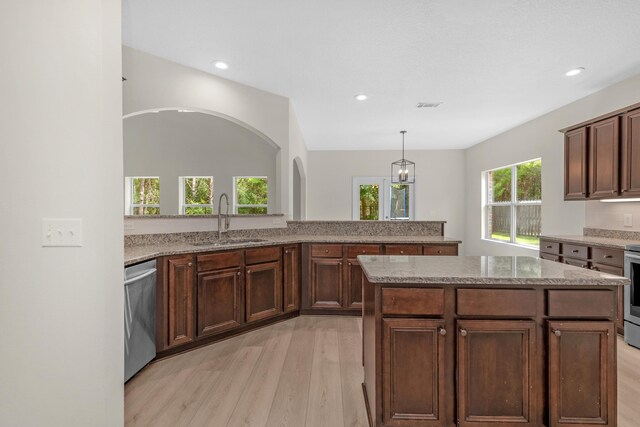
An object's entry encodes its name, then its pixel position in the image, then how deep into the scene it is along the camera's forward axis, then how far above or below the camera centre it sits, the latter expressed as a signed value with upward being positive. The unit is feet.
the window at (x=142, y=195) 23.50 +1.10
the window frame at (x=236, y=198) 23.29 +0.85
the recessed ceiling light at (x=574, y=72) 11.41 +4.84
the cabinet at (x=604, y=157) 10.60 +1.90
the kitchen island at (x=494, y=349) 5.10 -2.15
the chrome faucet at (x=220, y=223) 11.60 -0.45
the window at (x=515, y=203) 18.15 +0.46
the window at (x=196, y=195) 23.47 +1.10
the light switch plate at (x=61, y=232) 4.72 -0.30
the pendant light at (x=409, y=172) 26.40 +3.04
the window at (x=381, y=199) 26.73 +0.95
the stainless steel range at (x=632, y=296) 9.34 -2.43
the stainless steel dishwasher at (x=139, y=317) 7.20 -2.43
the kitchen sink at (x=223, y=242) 10.32 -1.04
